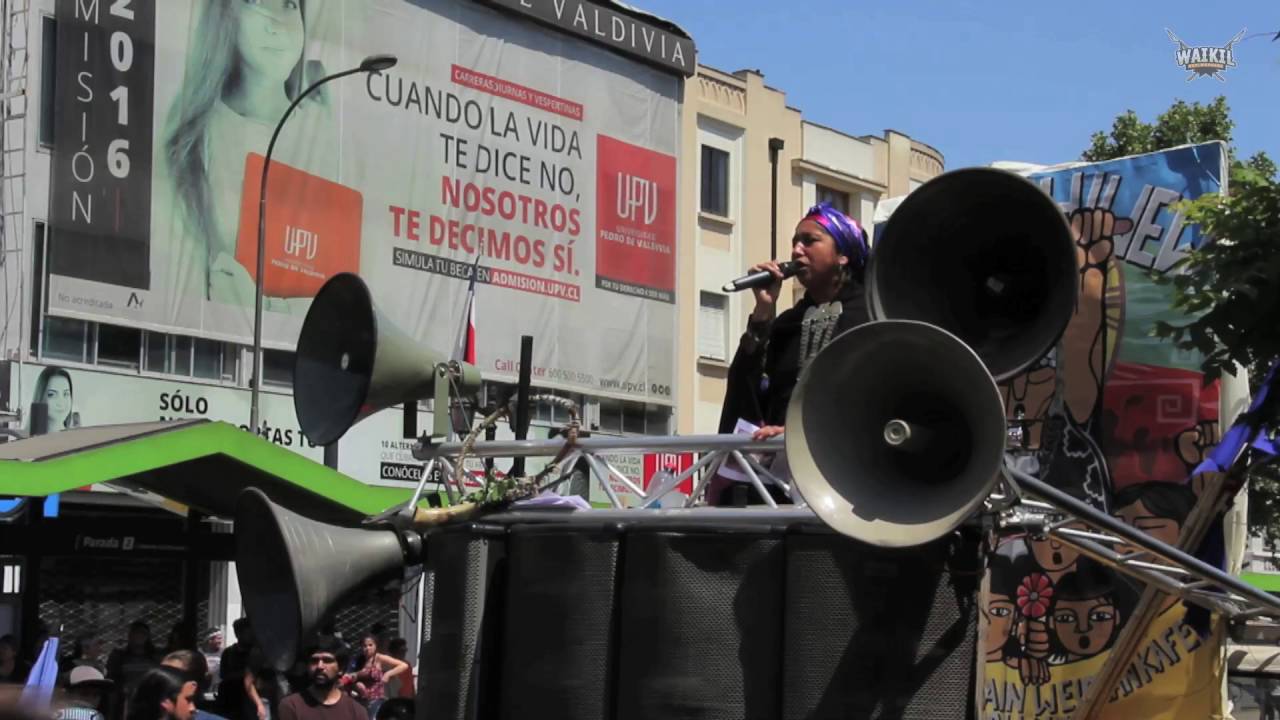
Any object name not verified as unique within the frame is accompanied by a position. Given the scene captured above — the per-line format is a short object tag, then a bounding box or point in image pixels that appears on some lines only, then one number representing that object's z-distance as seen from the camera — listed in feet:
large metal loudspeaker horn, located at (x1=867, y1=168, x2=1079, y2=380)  19.56
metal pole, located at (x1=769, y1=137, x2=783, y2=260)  130.00
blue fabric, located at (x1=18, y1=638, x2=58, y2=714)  22.22
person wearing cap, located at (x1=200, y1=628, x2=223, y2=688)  70.85
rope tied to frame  20.31
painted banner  30.81
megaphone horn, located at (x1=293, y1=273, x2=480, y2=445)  22.91
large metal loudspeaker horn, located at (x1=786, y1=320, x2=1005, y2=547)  17.08
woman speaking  21.56
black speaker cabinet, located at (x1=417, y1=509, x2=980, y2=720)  17.72
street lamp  76.43
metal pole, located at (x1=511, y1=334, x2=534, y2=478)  23.30
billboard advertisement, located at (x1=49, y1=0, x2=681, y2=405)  88.84
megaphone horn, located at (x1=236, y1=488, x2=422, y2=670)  19.99
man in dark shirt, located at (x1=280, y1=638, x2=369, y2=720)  33.30
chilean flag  31.30
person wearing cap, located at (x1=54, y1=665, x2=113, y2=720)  27.43
